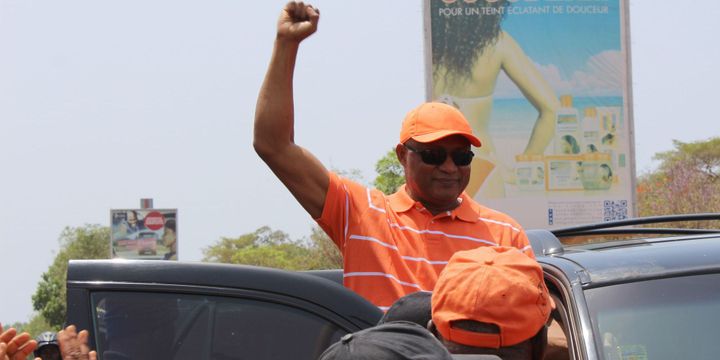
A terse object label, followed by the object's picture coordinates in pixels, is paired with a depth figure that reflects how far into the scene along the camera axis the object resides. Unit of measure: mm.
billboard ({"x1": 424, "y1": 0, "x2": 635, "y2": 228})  14383
